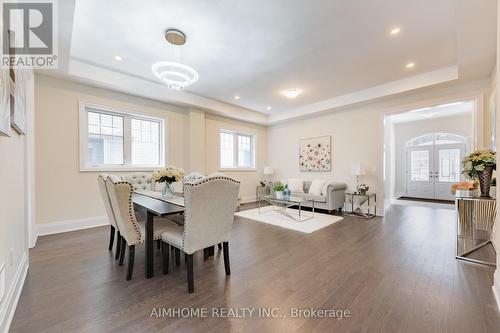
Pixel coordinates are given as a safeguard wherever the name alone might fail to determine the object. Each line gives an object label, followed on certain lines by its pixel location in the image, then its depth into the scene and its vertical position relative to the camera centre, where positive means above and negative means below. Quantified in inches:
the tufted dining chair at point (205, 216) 72.6 -18.8
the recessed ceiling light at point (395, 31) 108.0 +69.8
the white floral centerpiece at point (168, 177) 116.5 -6.5
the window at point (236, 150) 263.1 +19.6
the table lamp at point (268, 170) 278.6 -6.8
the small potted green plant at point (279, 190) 200.4 -23.8
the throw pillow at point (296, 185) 242.0 -22.8
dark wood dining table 81.8 -22.1
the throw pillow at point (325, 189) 212.3 -23.7
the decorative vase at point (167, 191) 121.0 -15.3
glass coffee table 180.9 -32.9
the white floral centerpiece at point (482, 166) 102.0 -0.1
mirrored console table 116.3 -34.6
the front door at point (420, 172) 302.2 -9.2
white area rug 156.9 -45.7
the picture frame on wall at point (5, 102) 52.4 +16.5
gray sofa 199.6 -31.4
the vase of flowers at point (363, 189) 198.8 -22.0
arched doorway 283.9 +2.5
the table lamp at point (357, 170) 198.7 -4.2
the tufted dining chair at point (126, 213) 81.3 -19.0
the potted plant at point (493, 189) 103.6 -11.4
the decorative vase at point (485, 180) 103.6 -7.0
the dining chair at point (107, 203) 94.2 -17.9
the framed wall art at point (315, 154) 237.8 +13.6
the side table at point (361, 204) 197.9 -38.2
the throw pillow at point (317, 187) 221.0 -22.5
